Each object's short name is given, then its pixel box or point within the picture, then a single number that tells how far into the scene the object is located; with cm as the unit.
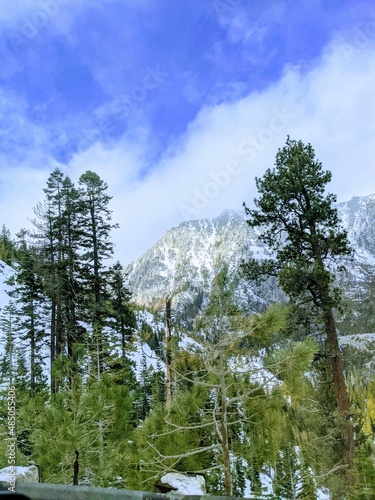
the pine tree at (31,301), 2915
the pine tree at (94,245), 2450
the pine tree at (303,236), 1257
